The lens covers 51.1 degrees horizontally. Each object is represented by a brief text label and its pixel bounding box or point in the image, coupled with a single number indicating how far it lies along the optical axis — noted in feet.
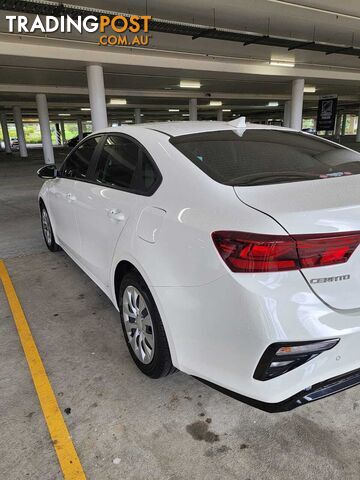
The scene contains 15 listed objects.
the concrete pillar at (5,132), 106.63
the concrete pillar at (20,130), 86.89
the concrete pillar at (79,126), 141.18
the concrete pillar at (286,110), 94.58
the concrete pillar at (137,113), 100.36
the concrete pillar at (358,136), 116.20
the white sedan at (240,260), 5.09
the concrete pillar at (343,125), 185.17
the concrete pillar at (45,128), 65.36
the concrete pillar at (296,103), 57.16
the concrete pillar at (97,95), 41.35
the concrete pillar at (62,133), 163.08
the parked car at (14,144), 140.98
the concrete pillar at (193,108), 83.39
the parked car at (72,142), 114.54
